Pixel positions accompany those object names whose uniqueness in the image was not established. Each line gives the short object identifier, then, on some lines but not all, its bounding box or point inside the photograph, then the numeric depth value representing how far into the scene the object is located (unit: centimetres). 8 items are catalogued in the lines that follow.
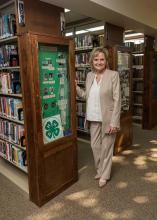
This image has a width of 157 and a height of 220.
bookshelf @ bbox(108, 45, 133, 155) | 347
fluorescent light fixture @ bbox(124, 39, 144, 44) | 597
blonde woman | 253
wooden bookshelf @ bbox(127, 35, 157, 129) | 489
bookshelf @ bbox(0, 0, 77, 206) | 216
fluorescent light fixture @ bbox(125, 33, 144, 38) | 578
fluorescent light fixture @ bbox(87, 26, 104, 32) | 383
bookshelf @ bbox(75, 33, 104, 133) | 404
